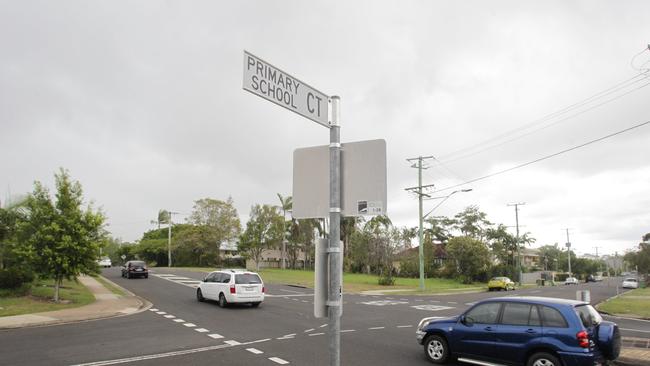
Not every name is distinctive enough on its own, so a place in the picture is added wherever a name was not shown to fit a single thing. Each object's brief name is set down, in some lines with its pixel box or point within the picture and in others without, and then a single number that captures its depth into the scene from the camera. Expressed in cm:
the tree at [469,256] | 5966
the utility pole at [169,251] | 7331
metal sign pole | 391
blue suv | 800
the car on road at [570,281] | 7889
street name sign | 404
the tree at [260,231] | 7156
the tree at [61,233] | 1952
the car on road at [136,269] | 3922
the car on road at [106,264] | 6716
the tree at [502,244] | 7050
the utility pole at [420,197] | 3884
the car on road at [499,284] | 4644
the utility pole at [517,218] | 6286
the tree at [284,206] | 7250
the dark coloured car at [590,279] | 10092
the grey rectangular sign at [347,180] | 408
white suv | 1995
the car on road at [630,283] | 6203
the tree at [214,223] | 6831
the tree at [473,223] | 7488
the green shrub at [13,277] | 2103
